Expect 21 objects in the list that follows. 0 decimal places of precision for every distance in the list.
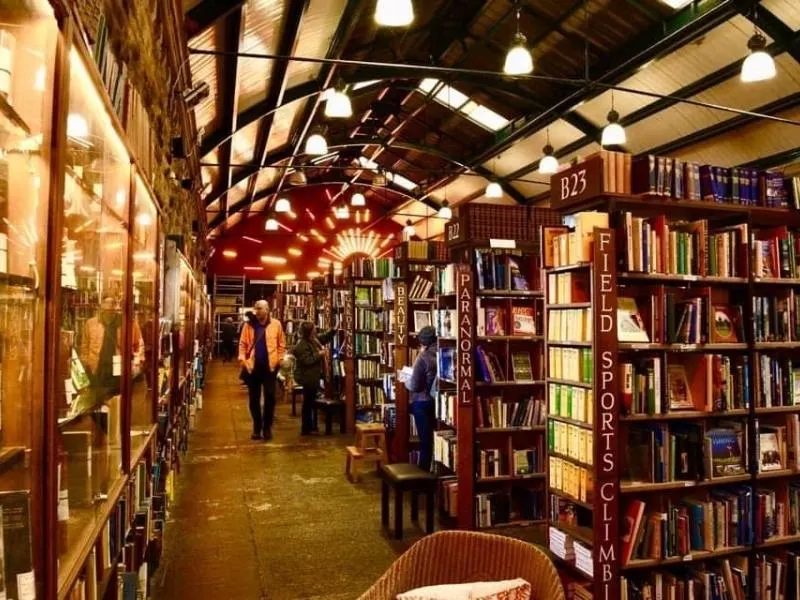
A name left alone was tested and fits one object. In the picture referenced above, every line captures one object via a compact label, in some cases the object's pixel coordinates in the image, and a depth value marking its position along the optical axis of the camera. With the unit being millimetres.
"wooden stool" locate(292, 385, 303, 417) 10773
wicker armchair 2379
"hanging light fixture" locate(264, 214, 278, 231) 14734
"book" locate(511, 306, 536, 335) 5312
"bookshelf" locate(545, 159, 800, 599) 3488
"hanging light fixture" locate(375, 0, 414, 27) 4297
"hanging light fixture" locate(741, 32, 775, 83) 5066
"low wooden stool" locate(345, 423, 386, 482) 6574
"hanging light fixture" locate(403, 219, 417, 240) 16998
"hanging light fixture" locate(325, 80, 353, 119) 5605
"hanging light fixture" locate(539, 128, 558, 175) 8773
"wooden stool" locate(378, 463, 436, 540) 4910
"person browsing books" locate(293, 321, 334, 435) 8977
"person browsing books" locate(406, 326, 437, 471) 5832
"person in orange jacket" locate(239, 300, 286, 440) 8547
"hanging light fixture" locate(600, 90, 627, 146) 7270
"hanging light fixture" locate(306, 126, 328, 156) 6987
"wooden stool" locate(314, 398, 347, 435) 9156
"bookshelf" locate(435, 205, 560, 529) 5070
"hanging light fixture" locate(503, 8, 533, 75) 5386
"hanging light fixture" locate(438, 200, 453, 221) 13367
